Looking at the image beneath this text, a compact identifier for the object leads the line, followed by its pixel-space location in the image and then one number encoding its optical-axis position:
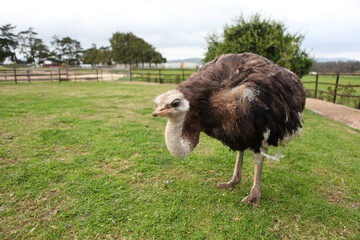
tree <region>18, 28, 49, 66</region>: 59.54
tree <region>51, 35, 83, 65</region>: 76.59
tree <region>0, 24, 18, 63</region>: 46.72
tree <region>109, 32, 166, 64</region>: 51.14
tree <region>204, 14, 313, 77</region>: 9.23
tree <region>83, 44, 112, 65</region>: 72.44
